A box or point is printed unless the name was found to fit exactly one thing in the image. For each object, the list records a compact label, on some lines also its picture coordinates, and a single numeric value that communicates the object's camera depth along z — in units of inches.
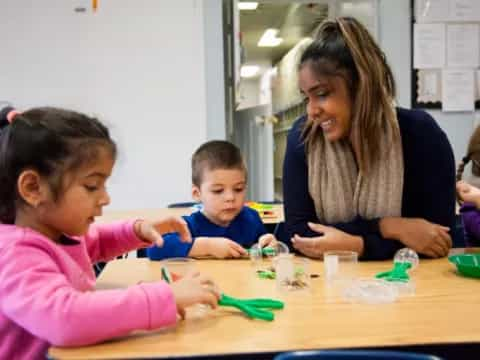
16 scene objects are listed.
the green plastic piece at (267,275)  42.3
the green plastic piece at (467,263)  40.4
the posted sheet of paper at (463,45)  138.1
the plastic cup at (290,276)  38.9
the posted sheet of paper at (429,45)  137.9
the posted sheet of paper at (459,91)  138.9
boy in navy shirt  62.4
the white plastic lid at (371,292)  34.9
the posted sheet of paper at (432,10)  136.8
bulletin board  137.3
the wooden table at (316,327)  27.3
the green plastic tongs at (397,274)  39.7
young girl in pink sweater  28.2
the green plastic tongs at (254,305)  31.8
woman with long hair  51.6
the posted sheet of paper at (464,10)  137.0
